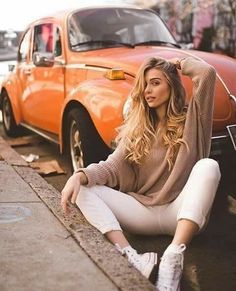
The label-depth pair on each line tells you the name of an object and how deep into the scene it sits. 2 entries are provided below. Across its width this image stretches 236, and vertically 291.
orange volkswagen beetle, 4.38
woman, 3.12
